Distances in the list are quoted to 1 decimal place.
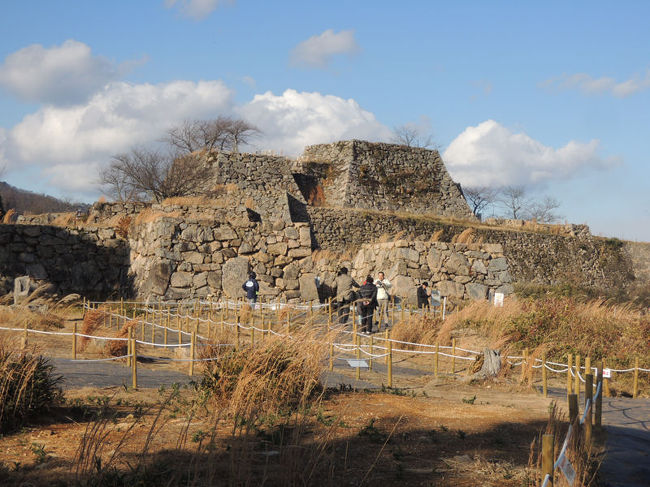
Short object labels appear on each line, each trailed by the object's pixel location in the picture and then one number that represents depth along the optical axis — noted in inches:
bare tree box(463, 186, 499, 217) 2844.5
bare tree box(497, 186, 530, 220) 2664.9
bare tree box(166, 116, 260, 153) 1702.8
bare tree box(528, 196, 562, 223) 2539.4
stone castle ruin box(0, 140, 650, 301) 789.2
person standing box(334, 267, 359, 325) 712.4
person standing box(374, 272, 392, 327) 682.4
